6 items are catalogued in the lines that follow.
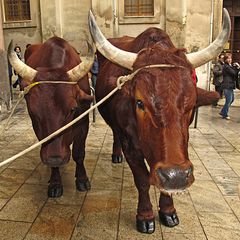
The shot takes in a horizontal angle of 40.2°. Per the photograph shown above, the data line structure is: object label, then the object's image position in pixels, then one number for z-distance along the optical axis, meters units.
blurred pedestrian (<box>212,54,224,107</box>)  10.63
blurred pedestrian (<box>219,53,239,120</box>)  9.05
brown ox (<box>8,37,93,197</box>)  3.26
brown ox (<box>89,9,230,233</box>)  2.40
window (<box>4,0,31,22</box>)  14.83
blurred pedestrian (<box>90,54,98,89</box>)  7.94
